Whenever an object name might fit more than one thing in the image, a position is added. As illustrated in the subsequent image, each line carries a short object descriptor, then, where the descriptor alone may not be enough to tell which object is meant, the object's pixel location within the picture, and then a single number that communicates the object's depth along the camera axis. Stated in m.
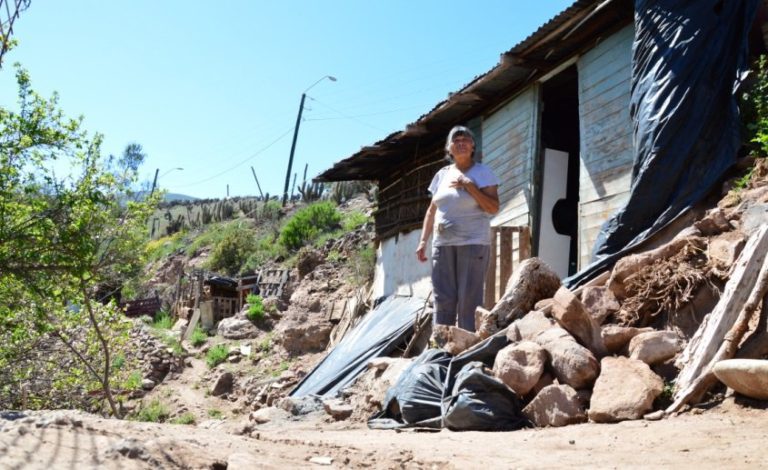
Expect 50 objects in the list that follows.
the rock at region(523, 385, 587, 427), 3.41
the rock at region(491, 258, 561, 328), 4.63
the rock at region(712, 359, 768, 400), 2.88
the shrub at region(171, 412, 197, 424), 10.62
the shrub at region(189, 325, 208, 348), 16.61
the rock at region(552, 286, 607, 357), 3.90
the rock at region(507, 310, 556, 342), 4.16
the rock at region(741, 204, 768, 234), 4.04
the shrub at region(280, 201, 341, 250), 23.34
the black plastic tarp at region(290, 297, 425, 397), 8.11
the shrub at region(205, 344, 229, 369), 14.59
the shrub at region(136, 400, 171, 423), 11.62
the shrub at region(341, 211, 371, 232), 21.74
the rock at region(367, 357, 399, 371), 5.43
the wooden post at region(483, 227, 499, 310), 6.85
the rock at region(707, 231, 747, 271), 3.92
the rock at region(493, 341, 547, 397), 3.70
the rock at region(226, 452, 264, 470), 2.16
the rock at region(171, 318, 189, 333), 18.36
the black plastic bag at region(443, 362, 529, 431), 3.55
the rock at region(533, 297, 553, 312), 4.39
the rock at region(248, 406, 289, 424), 5.24
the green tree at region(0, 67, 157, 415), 6.92
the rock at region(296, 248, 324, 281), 19.00
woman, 5.01
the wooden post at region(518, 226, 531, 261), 7.50
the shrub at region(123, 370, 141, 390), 9.77
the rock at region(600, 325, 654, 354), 3.87
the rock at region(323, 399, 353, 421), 4.80
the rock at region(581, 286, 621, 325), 4.29
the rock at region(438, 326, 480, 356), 4.38
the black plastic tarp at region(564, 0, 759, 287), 4.94
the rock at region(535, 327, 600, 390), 3.58
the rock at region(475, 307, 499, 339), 4.52
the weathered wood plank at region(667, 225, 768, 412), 3.34
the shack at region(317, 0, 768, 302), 6.47
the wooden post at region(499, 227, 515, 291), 6.99
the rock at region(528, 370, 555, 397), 3.76
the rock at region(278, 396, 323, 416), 5.33
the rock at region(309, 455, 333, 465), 2.60
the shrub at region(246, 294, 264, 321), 16.81
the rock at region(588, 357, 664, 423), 3.24
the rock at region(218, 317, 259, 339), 16.23
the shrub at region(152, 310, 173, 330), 19.77
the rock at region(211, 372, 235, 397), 12.84
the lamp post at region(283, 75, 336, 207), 34.09
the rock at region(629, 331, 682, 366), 3.62
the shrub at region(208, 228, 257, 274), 24.59
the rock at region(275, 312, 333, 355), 13.60
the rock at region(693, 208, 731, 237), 4.29
